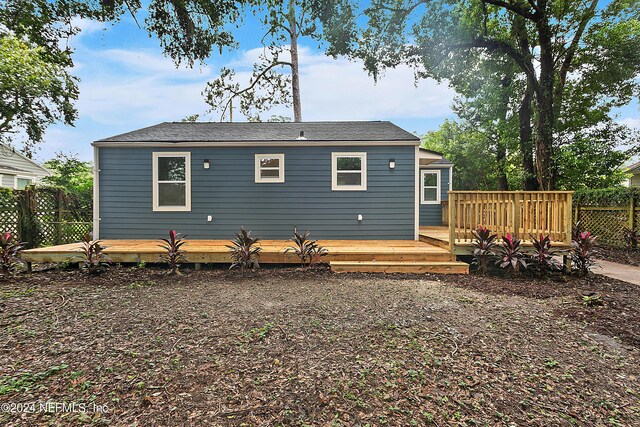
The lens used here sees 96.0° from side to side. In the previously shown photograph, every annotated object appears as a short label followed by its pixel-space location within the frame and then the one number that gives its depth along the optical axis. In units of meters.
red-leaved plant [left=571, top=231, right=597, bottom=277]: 4.72
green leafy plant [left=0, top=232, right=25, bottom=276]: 4.59
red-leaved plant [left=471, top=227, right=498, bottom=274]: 4.95
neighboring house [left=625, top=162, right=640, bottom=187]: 13.68
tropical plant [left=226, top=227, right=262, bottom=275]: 5.02
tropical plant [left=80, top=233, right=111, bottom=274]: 4.89
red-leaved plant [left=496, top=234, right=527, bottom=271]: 4.74
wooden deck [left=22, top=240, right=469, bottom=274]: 5.14
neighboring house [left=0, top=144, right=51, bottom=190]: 13.70
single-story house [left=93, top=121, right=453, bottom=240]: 6.87
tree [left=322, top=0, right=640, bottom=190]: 9.56
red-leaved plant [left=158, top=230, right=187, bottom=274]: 4.98
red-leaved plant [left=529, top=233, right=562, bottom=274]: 4.79
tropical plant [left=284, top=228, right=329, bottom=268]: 5.22
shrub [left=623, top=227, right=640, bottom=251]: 7.04
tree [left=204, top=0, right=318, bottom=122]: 13.95
